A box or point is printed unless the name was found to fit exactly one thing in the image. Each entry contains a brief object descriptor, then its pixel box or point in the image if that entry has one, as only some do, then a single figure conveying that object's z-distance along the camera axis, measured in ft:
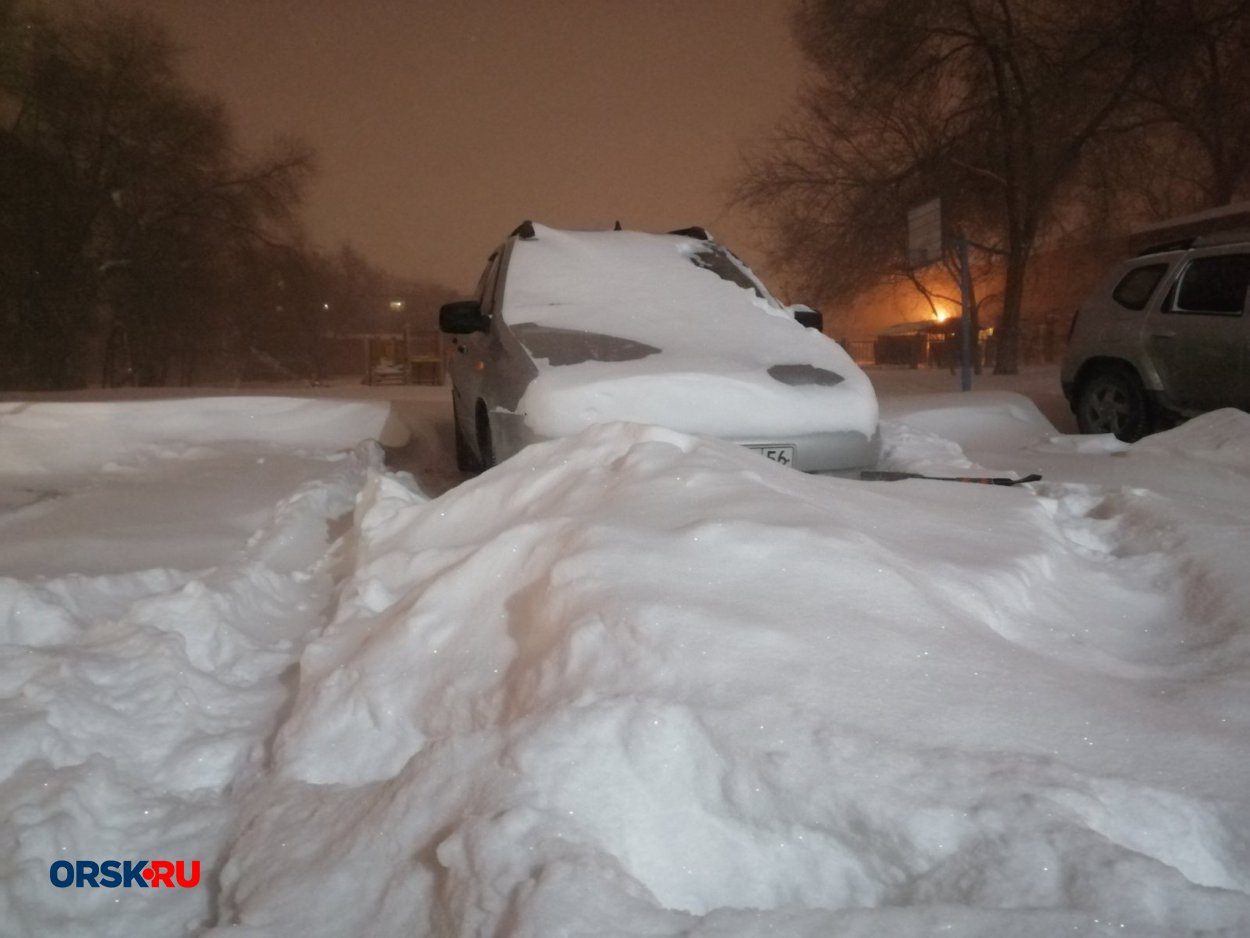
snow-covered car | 12.72
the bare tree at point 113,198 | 66.74
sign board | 34.01
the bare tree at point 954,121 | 51.44
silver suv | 21.94
